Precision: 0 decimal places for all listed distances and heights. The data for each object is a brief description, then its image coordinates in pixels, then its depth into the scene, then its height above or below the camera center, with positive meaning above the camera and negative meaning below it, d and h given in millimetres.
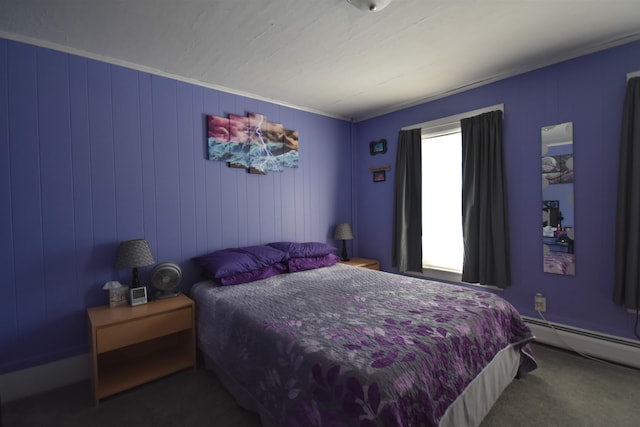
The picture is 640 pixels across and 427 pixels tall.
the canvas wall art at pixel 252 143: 2979 +702
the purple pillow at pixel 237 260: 2559 -487
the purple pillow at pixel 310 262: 3039 -609
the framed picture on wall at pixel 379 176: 3988 +396
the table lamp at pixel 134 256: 2250 -362
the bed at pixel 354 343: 1206 -714
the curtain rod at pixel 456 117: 2947 +948
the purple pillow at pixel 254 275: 2547 -624
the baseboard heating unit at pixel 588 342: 2258 -1159
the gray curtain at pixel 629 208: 2178 -55
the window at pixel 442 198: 3312 +72
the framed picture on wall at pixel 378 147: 3967 +795
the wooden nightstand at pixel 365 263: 3748 -750
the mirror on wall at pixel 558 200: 2525 +16
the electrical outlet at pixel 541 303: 2682 -919
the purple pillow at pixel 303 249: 3093 -462
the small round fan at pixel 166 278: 2451 -588
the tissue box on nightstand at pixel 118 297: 2268 -684
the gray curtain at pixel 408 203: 3588 +19
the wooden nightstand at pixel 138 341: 1962 -978
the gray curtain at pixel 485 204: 2865 -9
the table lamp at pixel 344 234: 3885 -377
